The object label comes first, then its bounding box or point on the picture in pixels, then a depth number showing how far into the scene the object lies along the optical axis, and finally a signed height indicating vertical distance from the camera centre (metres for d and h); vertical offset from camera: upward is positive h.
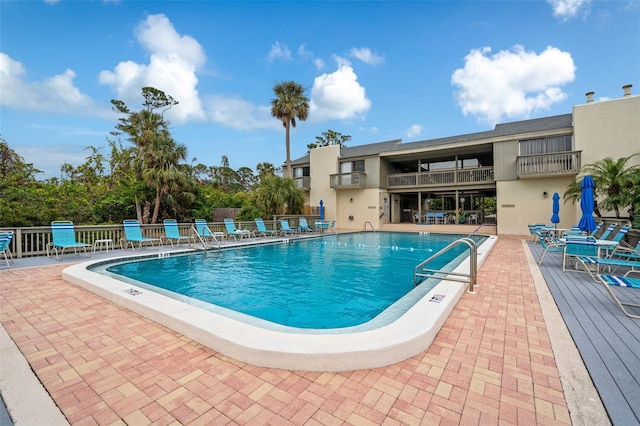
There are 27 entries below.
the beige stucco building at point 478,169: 14.29 +2.55
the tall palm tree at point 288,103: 23.72 +9.08
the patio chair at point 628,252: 5.45 -1.04
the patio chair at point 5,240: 6.66 -0.53
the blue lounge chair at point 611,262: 4.75 -0.99
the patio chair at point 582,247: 5.76 -0.85
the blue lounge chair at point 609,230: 7.56 -0.66
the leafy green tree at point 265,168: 38.88 +6.23
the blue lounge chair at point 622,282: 3.49 -0.96
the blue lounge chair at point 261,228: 14.26 -0.77
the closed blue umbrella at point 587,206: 7.68 +0.01
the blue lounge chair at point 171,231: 10.34 -0.60
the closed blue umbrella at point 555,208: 12.96 -0.06
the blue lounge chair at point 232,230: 12.24 -0.73
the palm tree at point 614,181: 10.61 +0.95
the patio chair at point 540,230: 11.06 -0.93
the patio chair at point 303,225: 17.03 -0.79
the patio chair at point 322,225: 17.68 -0.84
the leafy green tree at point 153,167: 16.95 +2.94
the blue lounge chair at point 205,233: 11.48 -0.79
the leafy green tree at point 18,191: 10.74 +1.36
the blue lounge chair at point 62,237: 7.78 -0.56
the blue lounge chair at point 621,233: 6.64 -0.66
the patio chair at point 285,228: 15.55 -0.91
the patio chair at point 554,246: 6.96 -1.00
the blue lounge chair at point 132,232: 9.42 -0.56
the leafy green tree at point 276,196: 18.14 +1.05
